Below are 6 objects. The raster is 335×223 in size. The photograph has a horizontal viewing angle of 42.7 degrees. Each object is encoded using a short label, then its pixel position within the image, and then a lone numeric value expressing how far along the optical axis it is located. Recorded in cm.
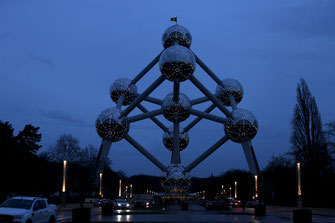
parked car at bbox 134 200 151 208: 4375
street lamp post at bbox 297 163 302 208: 2664
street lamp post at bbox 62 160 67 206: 2882
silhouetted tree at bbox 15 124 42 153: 5103
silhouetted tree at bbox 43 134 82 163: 5750
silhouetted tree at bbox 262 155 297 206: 5734
